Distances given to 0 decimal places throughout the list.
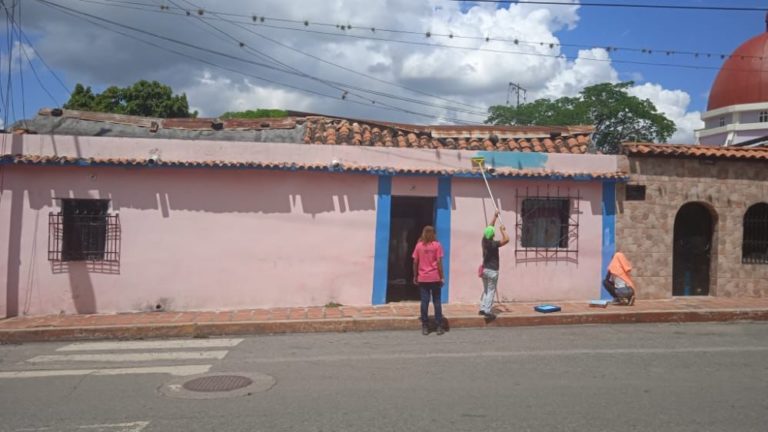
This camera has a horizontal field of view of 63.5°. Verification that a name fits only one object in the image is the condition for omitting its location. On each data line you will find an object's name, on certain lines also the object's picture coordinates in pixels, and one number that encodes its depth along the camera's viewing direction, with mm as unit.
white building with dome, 28391
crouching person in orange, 10875
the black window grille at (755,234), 12344
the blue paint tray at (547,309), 10102
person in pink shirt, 8953
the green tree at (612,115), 33719
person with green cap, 9508
